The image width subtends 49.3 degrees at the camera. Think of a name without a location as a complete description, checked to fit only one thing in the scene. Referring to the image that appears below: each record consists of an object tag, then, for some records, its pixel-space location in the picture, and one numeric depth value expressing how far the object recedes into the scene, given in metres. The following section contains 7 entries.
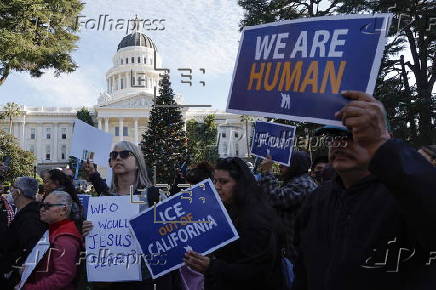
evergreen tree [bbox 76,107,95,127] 77.62
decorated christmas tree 35.38
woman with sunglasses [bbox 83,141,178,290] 3.14
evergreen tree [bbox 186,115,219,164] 48.08
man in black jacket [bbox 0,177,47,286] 3.65
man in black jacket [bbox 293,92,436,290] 1.22
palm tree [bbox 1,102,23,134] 48.03
